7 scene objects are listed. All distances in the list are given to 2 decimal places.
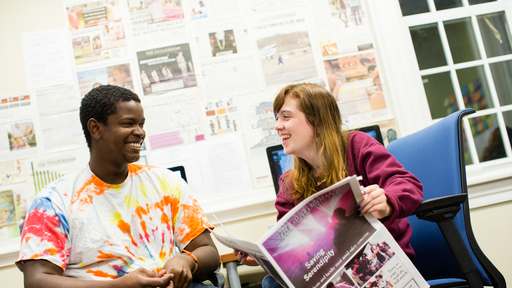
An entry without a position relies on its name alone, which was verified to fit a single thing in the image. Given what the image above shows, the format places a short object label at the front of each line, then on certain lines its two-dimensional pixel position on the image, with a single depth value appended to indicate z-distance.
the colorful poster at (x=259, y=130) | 2.10
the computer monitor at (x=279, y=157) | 1.71
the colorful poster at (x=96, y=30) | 2.17
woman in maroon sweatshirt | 0.89
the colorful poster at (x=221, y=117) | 2.13
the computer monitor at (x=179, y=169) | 1.73
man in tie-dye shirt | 0.88
